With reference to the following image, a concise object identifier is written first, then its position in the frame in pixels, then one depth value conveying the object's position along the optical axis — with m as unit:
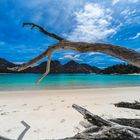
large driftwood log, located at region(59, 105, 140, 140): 1.79
